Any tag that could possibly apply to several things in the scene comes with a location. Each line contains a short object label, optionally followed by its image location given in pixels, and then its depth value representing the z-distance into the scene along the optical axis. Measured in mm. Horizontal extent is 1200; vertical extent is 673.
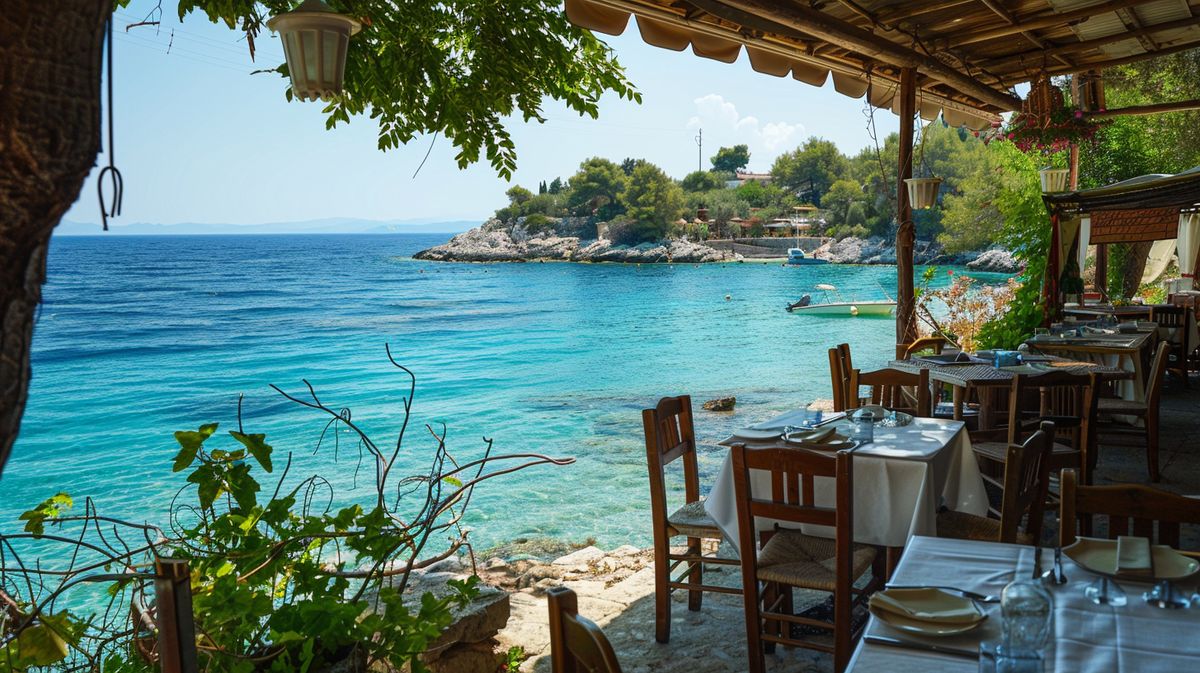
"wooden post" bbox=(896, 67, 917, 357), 6328
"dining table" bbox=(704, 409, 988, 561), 3260
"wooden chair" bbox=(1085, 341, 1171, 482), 5387
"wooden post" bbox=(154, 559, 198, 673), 1503
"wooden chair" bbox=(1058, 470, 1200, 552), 2207
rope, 960
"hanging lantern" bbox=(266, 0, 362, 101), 2758
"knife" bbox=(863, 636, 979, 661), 1655
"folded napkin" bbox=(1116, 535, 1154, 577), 1952
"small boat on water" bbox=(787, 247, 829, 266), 62906
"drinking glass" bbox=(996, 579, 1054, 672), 1488
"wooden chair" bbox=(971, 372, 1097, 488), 4301
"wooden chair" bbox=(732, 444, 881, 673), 2781
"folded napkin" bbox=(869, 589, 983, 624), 1781
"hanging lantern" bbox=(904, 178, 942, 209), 6250
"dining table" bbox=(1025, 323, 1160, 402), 6656
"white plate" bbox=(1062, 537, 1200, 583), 1946
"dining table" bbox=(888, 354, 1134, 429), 4848
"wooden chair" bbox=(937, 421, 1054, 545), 2723
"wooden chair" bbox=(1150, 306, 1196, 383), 8938
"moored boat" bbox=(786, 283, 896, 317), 30688
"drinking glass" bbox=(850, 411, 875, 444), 3581
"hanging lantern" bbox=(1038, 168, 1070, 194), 9289
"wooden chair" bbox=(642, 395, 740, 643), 3480
